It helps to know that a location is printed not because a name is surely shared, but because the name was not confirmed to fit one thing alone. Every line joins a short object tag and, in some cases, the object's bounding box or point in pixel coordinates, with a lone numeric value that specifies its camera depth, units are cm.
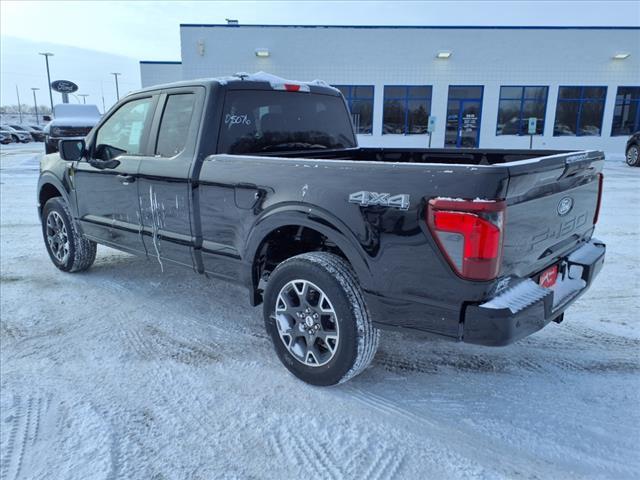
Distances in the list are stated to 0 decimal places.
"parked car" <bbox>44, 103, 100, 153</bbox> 1578
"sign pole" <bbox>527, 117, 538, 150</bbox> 2120
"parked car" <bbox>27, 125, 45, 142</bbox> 4191
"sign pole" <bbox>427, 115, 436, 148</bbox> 2116
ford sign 3435
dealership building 2320
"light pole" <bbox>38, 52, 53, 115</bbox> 5019
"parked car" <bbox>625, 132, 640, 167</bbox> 1617
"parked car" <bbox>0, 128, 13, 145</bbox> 3597
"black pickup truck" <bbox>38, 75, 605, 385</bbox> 227
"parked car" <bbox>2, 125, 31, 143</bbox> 3800
